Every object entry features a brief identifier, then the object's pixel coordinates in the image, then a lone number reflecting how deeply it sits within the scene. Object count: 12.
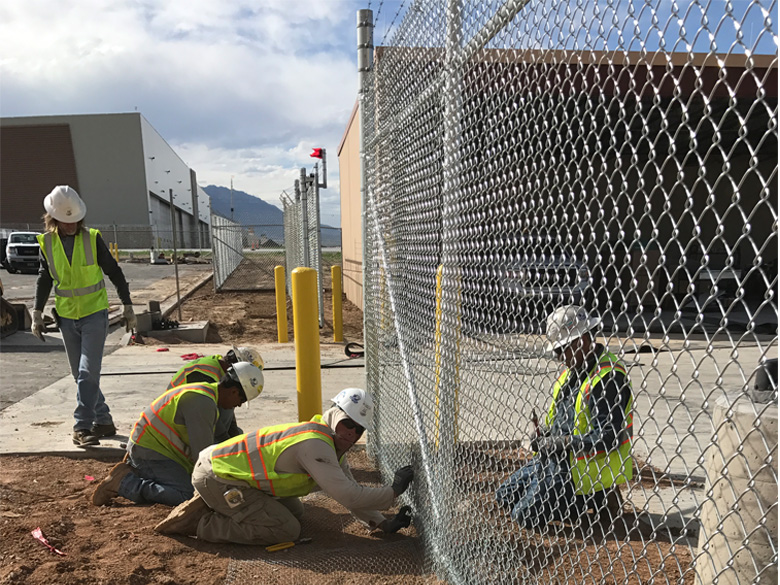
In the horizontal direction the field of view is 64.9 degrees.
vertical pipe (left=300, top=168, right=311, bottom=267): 11.62
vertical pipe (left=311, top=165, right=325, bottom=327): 10.95
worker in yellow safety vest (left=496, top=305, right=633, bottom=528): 2.96
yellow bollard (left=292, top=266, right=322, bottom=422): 4.51
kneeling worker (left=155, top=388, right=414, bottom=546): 3.38
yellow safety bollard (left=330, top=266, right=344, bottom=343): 9.70
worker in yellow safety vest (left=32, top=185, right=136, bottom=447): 4.96
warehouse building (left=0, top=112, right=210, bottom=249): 48.16
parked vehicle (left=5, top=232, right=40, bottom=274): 26.10
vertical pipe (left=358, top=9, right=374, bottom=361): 4.33
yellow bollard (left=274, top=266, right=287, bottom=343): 10.20
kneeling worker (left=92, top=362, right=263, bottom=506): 4.00
